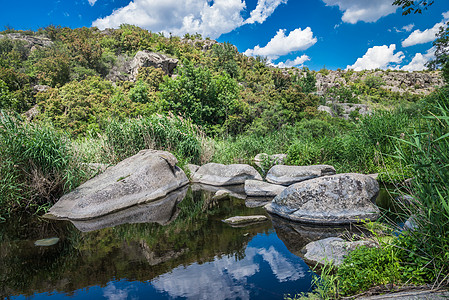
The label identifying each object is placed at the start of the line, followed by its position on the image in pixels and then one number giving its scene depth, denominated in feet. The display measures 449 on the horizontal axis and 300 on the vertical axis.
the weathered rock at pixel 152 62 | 135.03
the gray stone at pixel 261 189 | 26.69
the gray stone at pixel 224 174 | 33.24
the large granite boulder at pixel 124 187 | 21.72
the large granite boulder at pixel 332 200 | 18.19
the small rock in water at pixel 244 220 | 19.37
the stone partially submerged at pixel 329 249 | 11.77
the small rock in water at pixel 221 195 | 27.38
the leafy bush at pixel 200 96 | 61.21
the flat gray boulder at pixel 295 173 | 28.81
